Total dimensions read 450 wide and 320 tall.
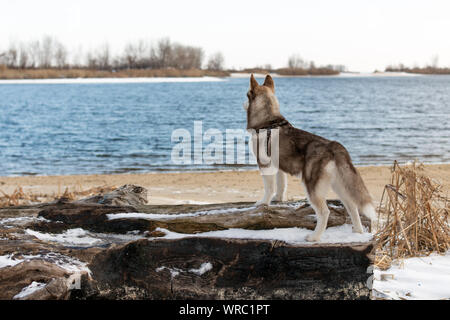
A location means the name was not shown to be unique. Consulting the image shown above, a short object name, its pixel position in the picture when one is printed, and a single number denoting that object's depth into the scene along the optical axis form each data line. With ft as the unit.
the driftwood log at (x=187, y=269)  12.63
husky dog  12.91
